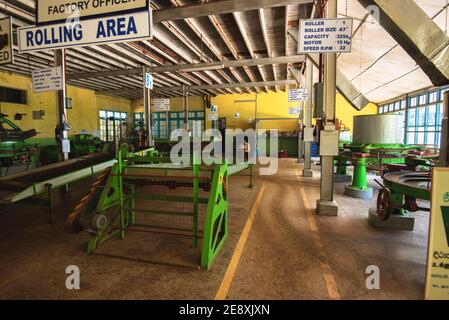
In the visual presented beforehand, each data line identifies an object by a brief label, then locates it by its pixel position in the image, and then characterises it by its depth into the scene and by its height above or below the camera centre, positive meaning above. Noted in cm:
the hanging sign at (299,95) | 905 +167
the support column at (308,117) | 900 +88
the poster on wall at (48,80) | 577 +136
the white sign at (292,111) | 1385 +162
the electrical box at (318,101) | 441 +70
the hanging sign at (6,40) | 445 +176
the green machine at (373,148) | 606 -18
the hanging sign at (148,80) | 915 +216
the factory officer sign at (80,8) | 275 +149
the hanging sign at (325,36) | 409 +173
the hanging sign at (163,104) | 1150 +163
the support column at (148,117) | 987 +90
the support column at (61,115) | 587 +58
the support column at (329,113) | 469 +52
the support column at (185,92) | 1415 +268
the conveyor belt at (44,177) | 399 -73
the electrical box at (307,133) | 727 +22
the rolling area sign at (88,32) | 276 +125
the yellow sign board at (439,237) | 219 -84
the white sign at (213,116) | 1589 +151
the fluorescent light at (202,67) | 888 +264
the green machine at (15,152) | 771 -40
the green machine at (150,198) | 311 -86
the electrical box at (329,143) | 462 -4
